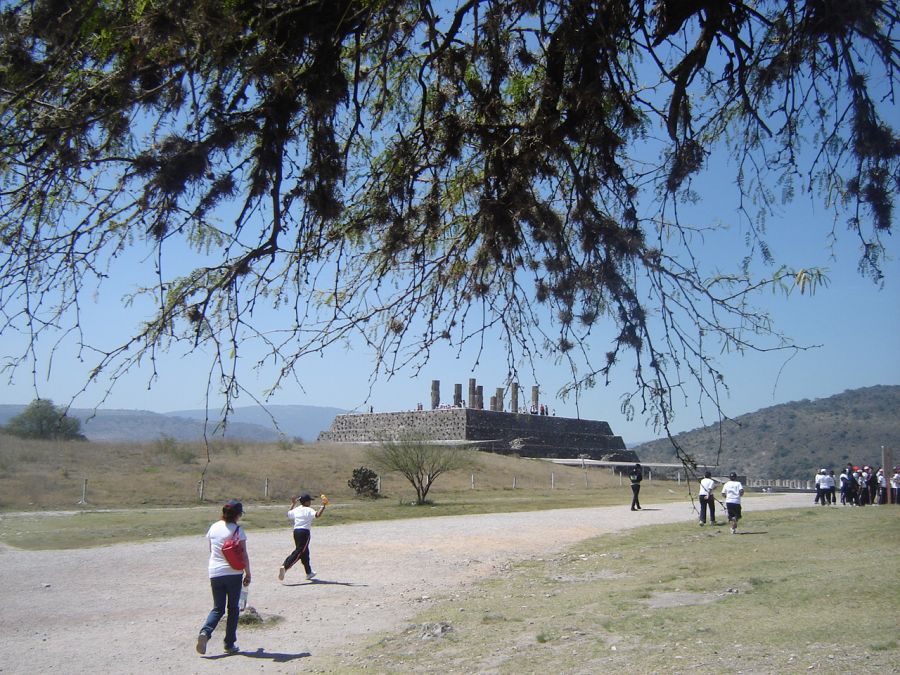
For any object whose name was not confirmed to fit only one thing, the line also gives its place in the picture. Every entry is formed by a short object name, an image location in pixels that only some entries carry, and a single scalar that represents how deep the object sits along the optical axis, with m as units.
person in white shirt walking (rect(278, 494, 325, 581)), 12.39
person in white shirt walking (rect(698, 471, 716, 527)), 18.36
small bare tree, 31.06
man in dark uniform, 25.98
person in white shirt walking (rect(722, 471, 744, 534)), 17.47
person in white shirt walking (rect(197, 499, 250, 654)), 8.03
